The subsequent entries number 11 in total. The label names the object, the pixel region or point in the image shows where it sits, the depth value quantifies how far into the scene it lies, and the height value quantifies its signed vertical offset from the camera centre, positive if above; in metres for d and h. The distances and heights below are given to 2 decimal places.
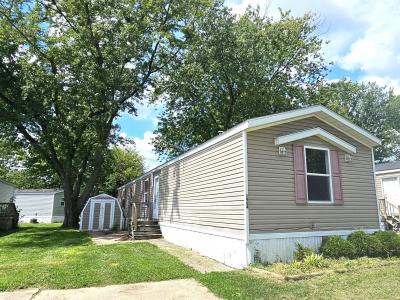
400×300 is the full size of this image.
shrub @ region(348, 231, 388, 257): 8.49 -0.77
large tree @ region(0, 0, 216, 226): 19.41 +8.65
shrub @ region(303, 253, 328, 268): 7.41 -1.04
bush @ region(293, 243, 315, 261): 8.02 -0.91
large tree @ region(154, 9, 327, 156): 21.22 +8.95
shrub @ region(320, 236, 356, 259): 8.24 -0.84
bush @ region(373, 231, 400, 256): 8.76 -0.71
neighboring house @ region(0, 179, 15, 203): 22.95 +1.31
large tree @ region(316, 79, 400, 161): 39.34 +11.70
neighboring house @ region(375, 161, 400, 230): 17.30 +1.48
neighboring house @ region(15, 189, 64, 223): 33.19 +0.51
